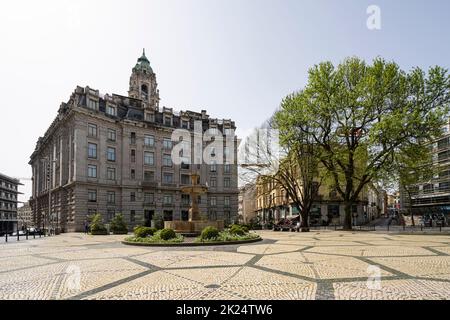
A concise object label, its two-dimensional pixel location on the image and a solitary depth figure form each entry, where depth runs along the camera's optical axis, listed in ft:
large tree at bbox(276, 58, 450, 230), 89.56
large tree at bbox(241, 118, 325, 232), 116.16
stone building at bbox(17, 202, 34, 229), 562.42
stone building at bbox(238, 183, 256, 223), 326.73
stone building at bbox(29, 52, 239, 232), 158.51
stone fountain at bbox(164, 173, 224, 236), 81.71
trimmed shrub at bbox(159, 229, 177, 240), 66.80
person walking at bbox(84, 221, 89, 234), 142.74
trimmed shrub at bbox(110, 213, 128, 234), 127.03
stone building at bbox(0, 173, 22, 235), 304.50
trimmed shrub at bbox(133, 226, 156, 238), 73.31
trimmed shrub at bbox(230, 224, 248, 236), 76.02
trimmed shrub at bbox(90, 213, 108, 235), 119.44
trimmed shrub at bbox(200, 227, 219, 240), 66.85
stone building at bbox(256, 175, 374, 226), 191.01
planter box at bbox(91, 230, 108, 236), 119.24
